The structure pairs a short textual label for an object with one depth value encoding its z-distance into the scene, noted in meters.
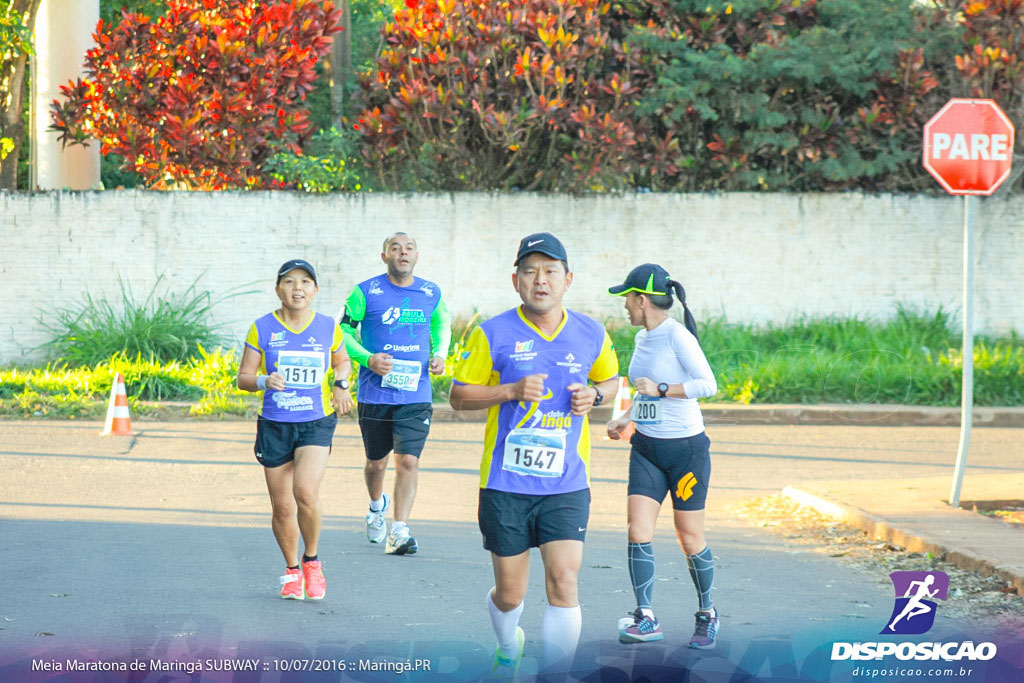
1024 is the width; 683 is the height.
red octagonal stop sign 19.42
